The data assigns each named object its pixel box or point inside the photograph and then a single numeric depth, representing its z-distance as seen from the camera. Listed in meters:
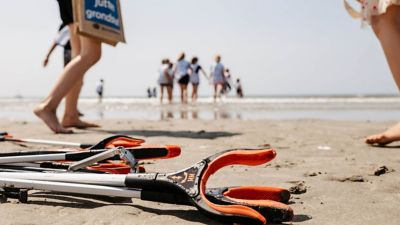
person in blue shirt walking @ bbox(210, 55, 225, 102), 16.58
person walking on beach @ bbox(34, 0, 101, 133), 4.32
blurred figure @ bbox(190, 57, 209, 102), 16.86
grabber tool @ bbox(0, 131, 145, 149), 2.15
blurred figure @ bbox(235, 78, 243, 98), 28.59
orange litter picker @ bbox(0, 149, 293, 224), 1.36
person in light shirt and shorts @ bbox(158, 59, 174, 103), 15.63
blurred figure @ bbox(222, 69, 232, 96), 22.33
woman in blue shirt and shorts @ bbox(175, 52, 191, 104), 15.48
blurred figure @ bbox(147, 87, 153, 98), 47.89
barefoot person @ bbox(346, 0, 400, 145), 3.44
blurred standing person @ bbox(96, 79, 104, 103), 27.22
